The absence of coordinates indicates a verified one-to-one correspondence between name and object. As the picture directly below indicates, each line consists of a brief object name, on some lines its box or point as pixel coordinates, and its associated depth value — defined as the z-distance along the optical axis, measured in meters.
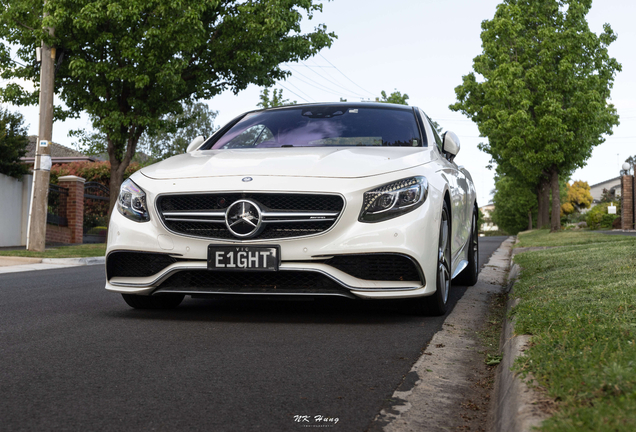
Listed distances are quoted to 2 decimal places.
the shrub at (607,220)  41.84
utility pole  15.10
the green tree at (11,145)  19.28
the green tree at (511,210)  63.94
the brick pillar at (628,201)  34.91
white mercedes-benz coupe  4.32
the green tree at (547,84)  26.95
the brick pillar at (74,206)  20.86
